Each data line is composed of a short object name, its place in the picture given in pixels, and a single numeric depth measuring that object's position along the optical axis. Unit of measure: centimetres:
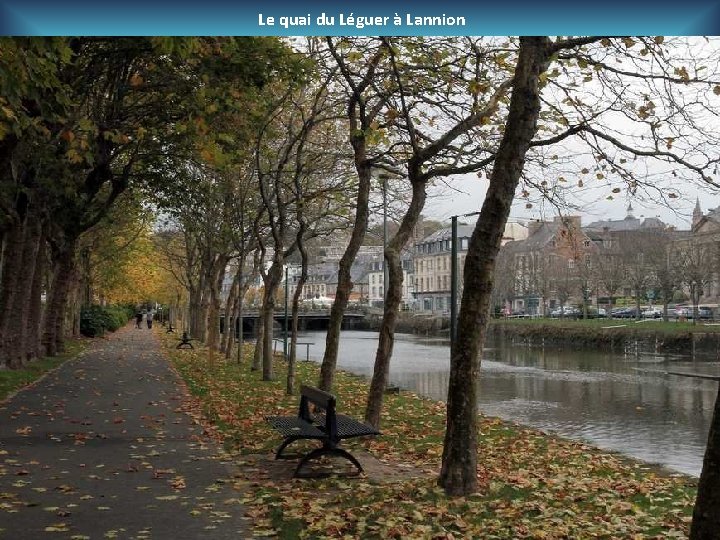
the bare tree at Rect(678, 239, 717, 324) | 5711
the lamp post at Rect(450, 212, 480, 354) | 1270
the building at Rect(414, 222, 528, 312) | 12176
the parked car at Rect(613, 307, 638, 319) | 7506
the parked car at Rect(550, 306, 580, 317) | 7495
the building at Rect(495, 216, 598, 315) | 7425
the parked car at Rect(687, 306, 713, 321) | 6282
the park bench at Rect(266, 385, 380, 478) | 865
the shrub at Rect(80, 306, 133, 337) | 4697
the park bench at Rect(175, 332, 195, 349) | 3706
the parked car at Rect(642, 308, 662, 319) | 7119
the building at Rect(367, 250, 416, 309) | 13327
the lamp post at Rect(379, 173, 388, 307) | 1977
